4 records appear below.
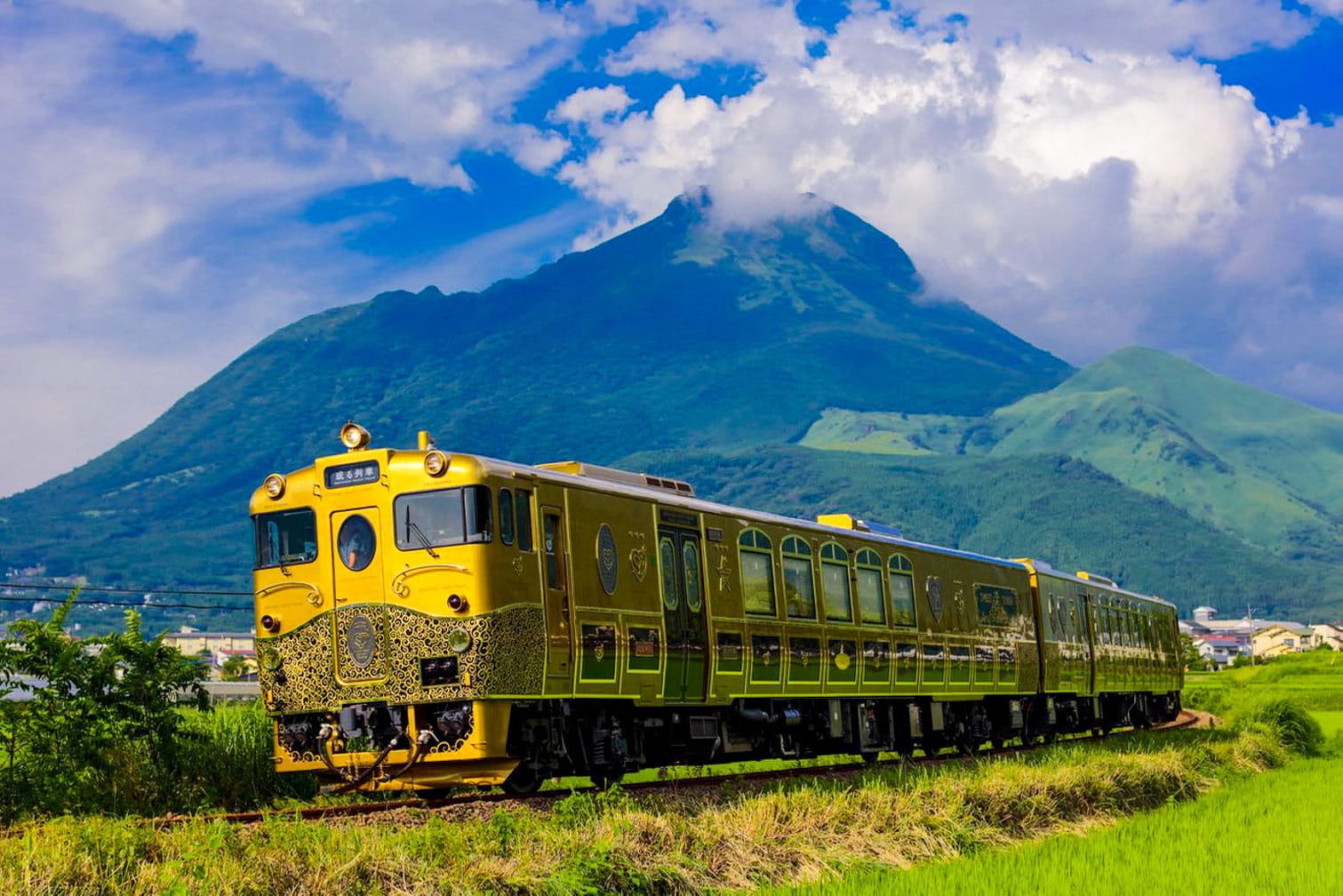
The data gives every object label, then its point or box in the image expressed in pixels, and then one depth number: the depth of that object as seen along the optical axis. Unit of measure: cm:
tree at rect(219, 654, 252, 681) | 10930
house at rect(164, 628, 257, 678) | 15362
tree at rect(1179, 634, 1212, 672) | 12525
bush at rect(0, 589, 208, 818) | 1505
